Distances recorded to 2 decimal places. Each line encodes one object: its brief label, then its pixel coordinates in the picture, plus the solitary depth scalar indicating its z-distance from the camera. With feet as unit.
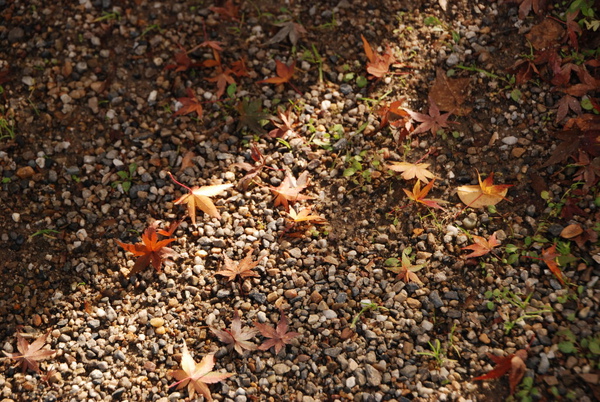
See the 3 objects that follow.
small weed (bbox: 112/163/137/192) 10.02
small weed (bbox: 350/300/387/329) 8.59
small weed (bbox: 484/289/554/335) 8.15
